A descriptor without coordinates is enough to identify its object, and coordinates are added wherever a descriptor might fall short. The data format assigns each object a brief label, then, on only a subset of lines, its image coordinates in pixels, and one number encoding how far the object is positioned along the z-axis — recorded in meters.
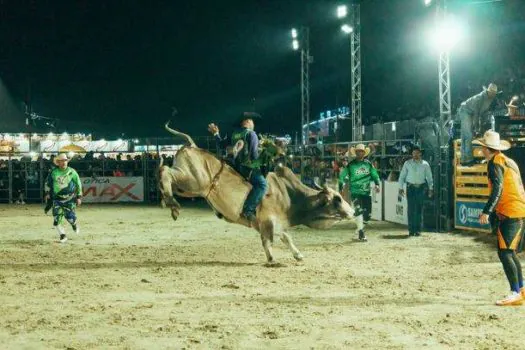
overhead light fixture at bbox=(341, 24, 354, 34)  24.19
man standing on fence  13.28
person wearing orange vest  7.04
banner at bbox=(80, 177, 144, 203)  27.80
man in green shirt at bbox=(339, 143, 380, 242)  13.59
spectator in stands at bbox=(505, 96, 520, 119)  13.16
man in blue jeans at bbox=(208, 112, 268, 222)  9.90
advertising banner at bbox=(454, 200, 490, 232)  14.04
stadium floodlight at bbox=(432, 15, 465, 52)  15.32
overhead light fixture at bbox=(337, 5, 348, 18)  24.02
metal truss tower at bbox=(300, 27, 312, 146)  27.09
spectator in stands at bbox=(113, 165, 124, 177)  28.39
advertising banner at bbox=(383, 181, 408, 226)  16.89
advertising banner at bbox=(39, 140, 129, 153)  33.28
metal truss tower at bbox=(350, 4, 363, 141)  23.61
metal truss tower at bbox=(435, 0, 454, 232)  15.06
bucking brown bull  9.57
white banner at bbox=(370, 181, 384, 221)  18.70
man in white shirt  14.00
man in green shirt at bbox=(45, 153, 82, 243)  13.55
